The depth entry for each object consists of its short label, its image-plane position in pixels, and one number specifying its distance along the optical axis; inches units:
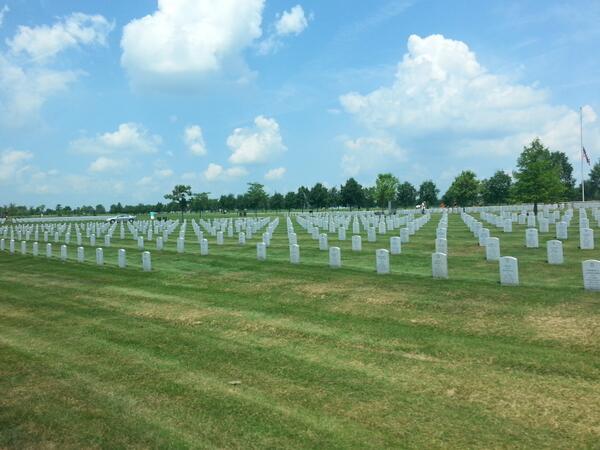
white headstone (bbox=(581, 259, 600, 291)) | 380.8
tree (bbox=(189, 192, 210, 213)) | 3700.8
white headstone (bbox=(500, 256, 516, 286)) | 420.2
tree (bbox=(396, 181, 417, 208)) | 3321.9
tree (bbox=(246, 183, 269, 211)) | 3496.6
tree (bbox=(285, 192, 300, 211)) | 3735.2
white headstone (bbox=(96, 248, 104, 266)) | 770.5
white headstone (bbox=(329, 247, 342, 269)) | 587.3
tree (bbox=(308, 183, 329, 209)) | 3408.0
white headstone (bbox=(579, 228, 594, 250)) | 637.3
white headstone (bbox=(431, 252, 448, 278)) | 472.7
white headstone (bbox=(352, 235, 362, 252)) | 742.5
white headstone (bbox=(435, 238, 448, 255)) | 641.0
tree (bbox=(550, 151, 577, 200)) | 3587.6
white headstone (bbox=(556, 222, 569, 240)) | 768.3
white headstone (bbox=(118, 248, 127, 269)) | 727.7
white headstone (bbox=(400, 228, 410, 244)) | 847.8
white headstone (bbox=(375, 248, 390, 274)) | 518.9
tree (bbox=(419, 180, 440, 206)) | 3408.0
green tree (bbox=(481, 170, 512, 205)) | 3036.4
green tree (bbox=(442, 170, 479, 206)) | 2864.2
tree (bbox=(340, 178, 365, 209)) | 3206.2
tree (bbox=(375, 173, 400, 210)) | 2824.8
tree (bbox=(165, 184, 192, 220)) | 2253.9
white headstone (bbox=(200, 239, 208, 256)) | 799.8
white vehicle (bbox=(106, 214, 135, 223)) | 2580.0
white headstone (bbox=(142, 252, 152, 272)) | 671.1
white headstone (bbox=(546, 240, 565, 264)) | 516.7
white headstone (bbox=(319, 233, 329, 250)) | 786.8
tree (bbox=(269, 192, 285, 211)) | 3964.1
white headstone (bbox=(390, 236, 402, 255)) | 681.6
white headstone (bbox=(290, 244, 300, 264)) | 645.3
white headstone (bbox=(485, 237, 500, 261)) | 575.3
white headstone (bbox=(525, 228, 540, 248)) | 681.6
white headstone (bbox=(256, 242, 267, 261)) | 699.4
